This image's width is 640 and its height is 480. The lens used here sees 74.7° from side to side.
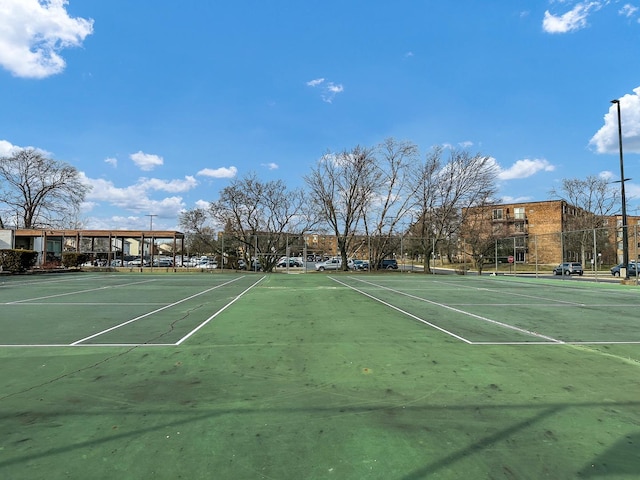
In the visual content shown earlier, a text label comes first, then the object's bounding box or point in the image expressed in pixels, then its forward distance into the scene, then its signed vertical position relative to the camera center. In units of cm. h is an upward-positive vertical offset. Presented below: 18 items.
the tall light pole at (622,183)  2527 +448
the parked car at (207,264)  4948 -125
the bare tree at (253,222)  4278 +345
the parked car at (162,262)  5494 -124
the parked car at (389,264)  4727 -110
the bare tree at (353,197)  4481 +614
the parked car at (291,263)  4350 -96
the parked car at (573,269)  4468 -145
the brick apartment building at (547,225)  4822 +517
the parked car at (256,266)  4075 -127
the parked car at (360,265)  4448 -113
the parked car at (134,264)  5308 -146
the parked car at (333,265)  4435 -115
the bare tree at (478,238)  4156 +175
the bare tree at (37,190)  5072 +797
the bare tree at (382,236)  4231 +189
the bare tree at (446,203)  4331 +550
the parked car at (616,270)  4086 -136
